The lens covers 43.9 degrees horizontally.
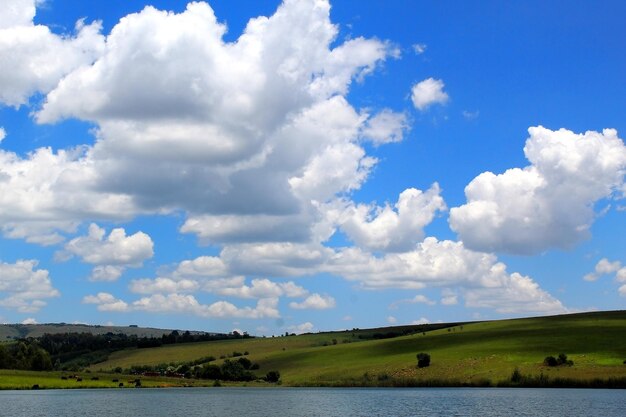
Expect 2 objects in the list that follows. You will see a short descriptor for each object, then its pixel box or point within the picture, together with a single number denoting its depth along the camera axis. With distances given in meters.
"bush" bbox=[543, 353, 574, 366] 181.12
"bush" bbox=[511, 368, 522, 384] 175.50
